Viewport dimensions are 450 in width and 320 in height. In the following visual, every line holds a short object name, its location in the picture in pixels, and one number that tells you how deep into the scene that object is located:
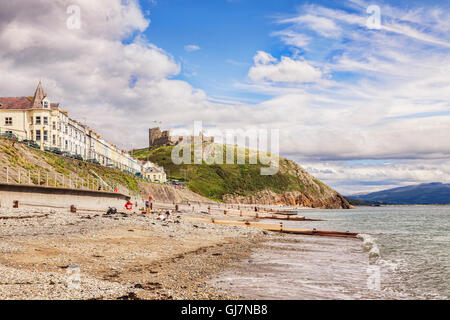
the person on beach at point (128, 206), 46.51
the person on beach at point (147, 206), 42.73
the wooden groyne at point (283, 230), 36.87
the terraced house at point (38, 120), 61.41
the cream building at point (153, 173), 133.38
